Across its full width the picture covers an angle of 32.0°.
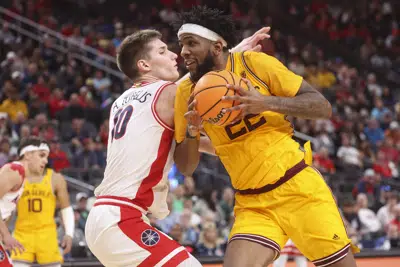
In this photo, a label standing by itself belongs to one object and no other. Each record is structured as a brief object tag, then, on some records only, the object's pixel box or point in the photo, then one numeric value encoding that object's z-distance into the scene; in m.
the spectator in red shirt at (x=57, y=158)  11.41
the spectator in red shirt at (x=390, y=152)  14.80
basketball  3.81
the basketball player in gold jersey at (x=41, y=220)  7.30
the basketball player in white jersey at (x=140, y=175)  3.82
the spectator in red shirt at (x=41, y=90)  13.52
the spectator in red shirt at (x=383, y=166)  14.14
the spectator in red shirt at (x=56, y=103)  13.12
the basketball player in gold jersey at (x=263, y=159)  4.11
